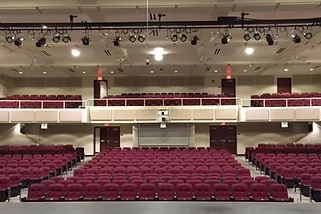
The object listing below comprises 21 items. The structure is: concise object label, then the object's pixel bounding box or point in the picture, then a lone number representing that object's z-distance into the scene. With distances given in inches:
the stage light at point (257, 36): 476.1
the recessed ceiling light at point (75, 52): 664.1
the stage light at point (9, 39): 496.1
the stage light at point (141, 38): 487.9
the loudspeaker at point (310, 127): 854.5
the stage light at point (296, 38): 480.7
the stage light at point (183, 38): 486.6
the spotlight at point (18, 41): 497.4
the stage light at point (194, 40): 505.4
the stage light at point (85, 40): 495.8
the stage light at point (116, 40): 504.7
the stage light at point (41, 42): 503.8
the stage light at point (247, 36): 484.2
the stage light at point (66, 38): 490.0
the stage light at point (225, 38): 490.9
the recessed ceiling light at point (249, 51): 658.8
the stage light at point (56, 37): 482.3
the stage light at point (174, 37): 490.3
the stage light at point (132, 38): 490.2
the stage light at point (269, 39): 491.2
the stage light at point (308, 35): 475.8
